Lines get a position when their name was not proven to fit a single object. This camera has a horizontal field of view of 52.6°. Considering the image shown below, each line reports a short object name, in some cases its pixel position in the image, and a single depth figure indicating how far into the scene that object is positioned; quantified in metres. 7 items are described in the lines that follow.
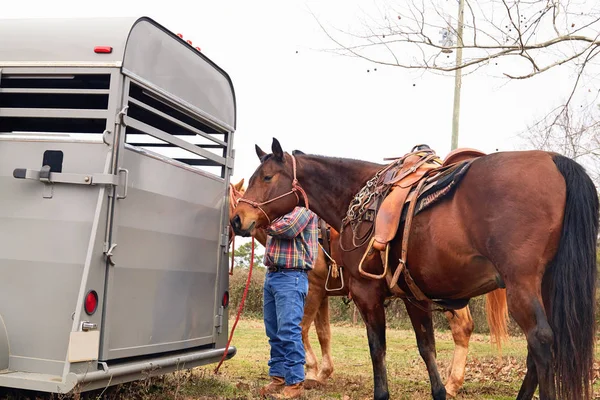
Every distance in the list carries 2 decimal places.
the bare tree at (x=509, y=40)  7.34
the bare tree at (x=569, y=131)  8.02
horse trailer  3.77
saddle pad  4.05
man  5.28
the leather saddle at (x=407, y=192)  4.20
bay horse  3.58
